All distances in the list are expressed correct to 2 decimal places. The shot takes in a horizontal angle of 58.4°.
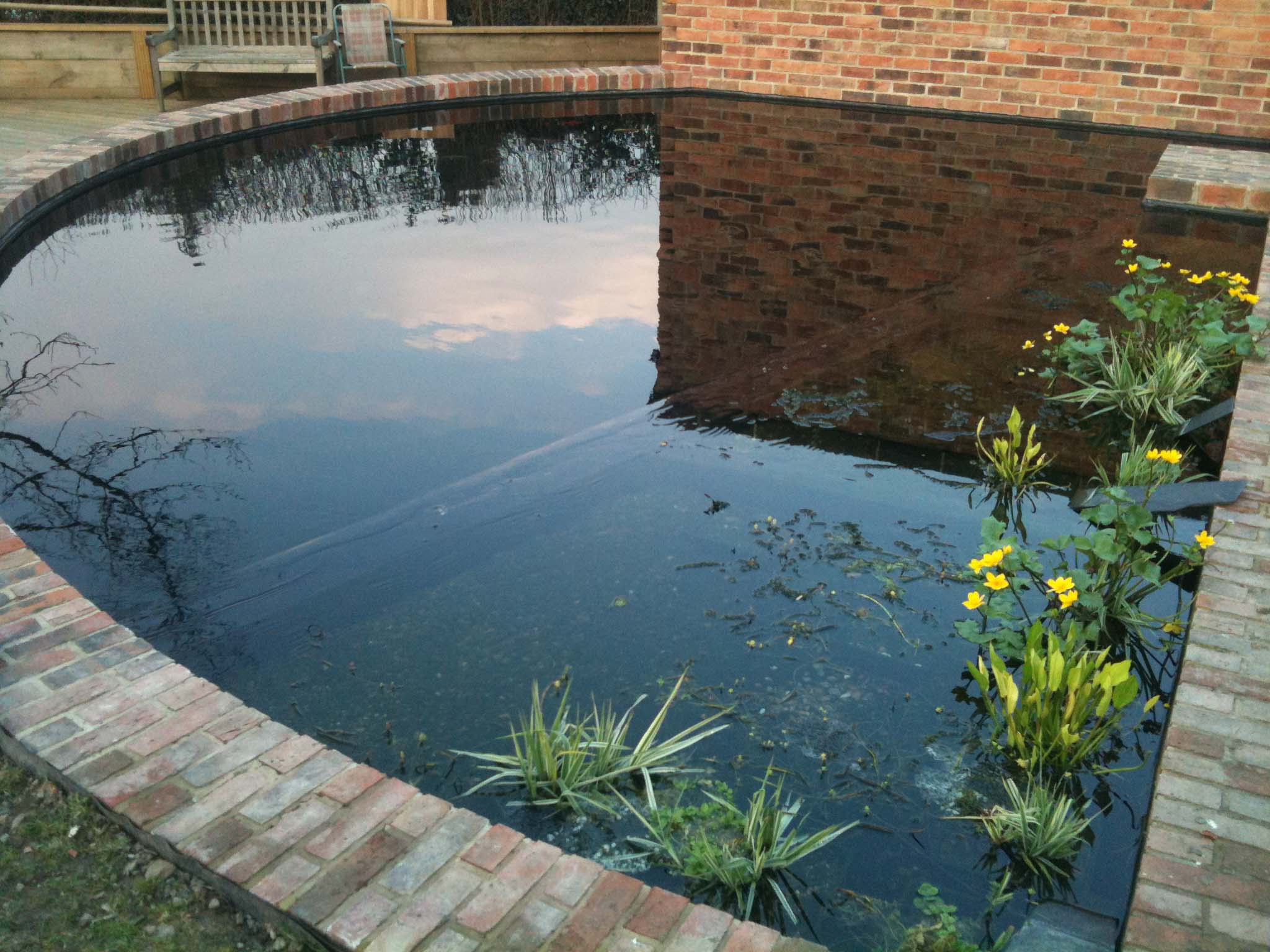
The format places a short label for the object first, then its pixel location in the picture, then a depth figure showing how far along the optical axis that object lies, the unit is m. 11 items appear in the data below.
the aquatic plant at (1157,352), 4.43
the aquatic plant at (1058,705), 2.67
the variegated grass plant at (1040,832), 2.49
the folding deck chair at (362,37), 9.91
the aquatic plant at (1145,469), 3.75
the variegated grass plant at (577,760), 2.62
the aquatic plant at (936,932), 2.20
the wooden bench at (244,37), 8.93
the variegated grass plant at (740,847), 2.39
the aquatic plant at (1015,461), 3.94
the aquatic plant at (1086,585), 3.09
